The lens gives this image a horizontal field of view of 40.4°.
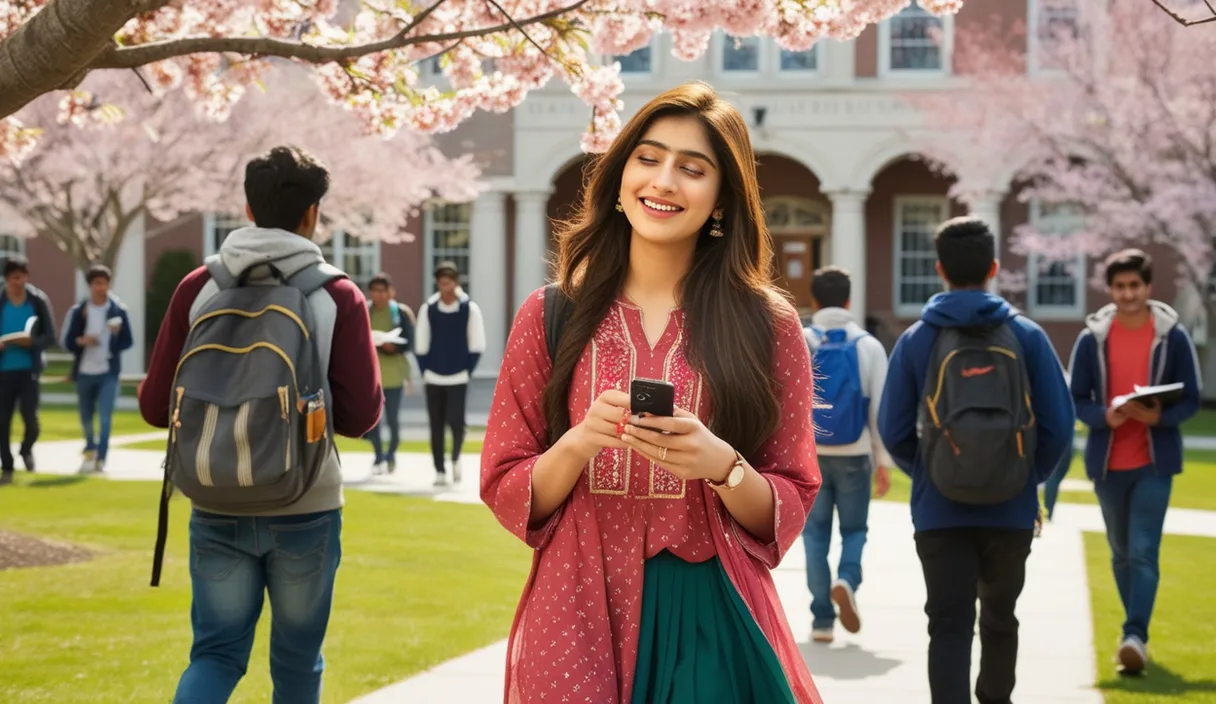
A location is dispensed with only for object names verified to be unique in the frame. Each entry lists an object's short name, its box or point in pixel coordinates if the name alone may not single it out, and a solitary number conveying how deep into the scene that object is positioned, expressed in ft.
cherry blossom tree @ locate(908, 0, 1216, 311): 79.56
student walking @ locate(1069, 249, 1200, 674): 23.12
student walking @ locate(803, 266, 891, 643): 25.18
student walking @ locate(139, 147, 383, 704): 13.98
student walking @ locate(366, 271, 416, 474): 47.98
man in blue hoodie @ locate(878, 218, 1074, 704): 17.76
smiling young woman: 9.74
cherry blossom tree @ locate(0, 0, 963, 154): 22.12
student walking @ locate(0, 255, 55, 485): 44.88
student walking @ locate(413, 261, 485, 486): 45.29
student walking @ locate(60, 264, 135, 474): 46.14
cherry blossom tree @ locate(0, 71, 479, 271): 79.77
